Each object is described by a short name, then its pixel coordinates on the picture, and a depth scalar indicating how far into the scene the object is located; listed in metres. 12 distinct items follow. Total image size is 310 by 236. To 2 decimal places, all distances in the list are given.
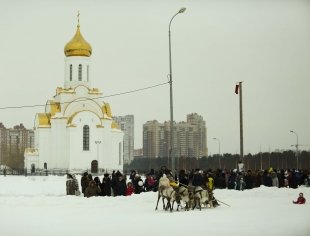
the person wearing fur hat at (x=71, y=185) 23.14
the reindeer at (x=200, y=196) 17.16
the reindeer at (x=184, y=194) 16.84
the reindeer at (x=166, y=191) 16.59
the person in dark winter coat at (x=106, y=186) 22.14
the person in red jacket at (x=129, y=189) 22.67
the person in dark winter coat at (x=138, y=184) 23.70
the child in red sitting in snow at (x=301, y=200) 19.17
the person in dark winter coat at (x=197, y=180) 20.80
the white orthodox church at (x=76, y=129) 59.75
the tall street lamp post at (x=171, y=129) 22.97
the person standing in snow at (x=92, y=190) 21.44
